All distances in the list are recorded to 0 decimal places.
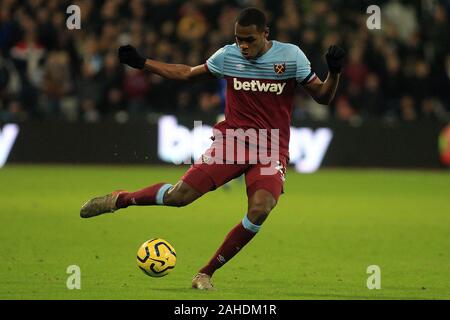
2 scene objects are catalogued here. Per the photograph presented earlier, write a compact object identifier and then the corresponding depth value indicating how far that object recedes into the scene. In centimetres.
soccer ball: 1777
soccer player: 1730
